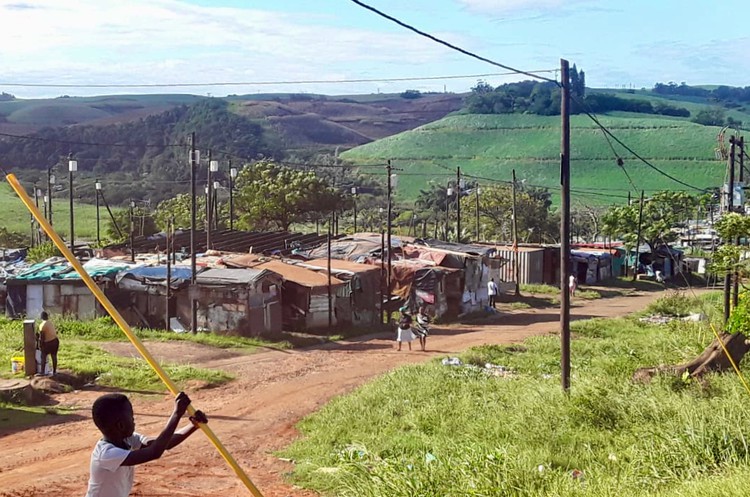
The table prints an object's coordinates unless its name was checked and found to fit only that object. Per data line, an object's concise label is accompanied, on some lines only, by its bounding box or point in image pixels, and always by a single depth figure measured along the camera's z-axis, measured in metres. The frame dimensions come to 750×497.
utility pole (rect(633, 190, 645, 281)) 48.28
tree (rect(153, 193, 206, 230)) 53.78
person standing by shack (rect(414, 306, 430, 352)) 22.96
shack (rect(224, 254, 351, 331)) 25.86
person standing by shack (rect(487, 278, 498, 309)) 33.56
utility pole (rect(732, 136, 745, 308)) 24.41
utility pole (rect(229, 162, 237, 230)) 41.72
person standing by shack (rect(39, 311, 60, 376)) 16.27
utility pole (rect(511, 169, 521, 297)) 38.53
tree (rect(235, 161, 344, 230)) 49.78
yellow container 17.03
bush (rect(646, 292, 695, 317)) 32.62
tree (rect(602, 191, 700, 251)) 51.00
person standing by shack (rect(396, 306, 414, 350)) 22.81
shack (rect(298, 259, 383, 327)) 27.44
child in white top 5.59
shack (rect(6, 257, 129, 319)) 24.31
